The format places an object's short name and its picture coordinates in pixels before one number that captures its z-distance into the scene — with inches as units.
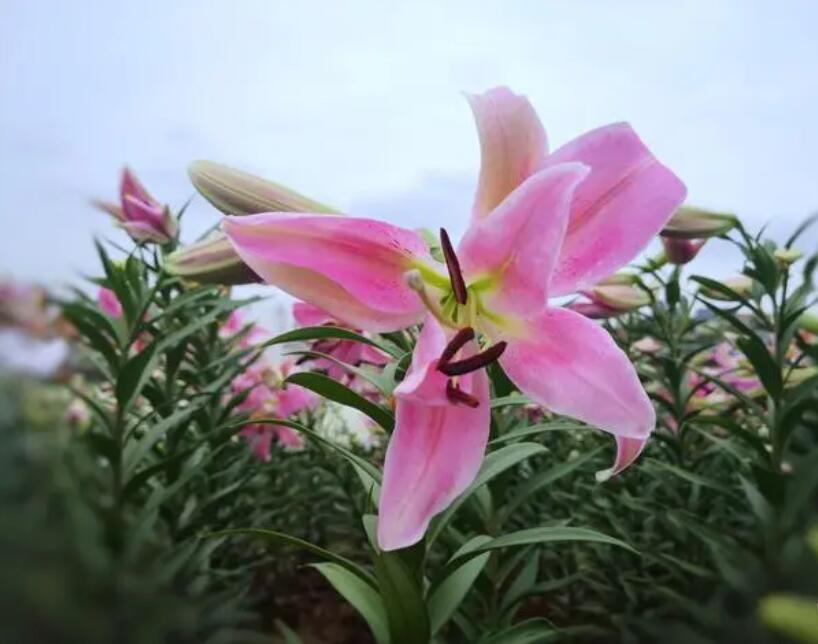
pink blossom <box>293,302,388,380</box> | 24.8
